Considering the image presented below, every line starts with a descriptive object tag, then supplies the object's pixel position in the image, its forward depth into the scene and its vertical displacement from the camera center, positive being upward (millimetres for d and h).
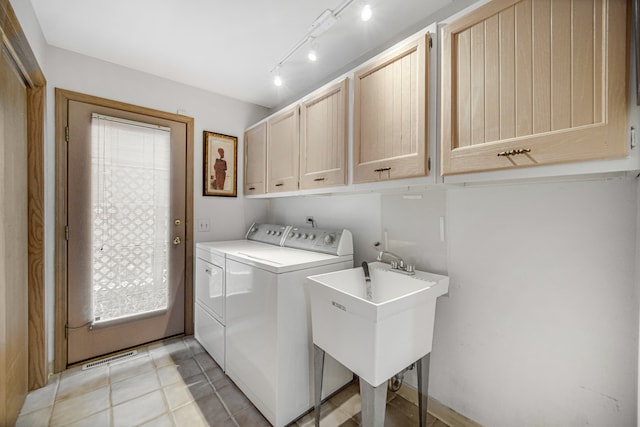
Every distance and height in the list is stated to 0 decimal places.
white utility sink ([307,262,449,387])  1098 -503
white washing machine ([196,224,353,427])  1469 -679
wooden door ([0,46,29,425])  1289 -155
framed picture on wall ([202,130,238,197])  2604 +496
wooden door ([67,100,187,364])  2023 -130
